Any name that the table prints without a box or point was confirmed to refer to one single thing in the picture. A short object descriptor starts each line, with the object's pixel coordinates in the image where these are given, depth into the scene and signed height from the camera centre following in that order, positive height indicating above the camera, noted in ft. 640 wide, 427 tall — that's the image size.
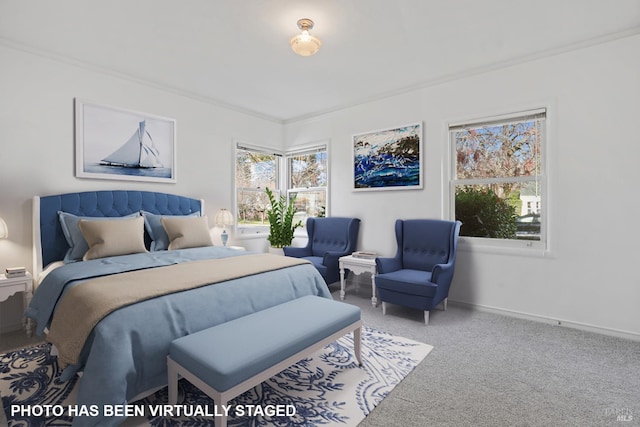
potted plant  16.56 -0.79
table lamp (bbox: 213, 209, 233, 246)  14.28 -0.36
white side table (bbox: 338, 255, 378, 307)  12.50 -2.22
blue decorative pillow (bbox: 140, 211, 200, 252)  11.61 -0.76
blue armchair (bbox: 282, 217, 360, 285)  13.93 -1.54
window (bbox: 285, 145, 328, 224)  17.24 +1.79
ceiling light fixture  8.54 +4.65
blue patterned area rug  5.84 -3.82
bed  5.41 -1.81
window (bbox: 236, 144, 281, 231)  16.73 +1.69
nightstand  8.68 -2.07
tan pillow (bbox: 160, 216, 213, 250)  11.54 -0.75
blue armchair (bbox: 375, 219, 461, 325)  10.43 -2.03
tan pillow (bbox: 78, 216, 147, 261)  9.62 -0.81
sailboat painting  11.19 +2.62
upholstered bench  5.04 -2.43
